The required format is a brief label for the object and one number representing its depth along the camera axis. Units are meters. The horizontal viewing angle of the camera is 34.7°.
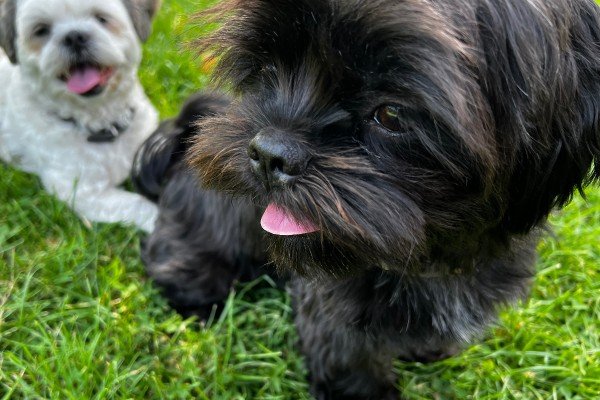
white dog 0.85
